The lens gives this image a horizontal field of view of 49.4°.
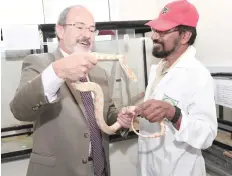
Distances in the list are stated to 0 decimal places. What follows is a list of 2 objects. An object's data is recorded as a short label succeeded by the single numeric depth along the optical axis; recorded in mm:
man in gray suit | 1047
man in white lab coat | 1085
